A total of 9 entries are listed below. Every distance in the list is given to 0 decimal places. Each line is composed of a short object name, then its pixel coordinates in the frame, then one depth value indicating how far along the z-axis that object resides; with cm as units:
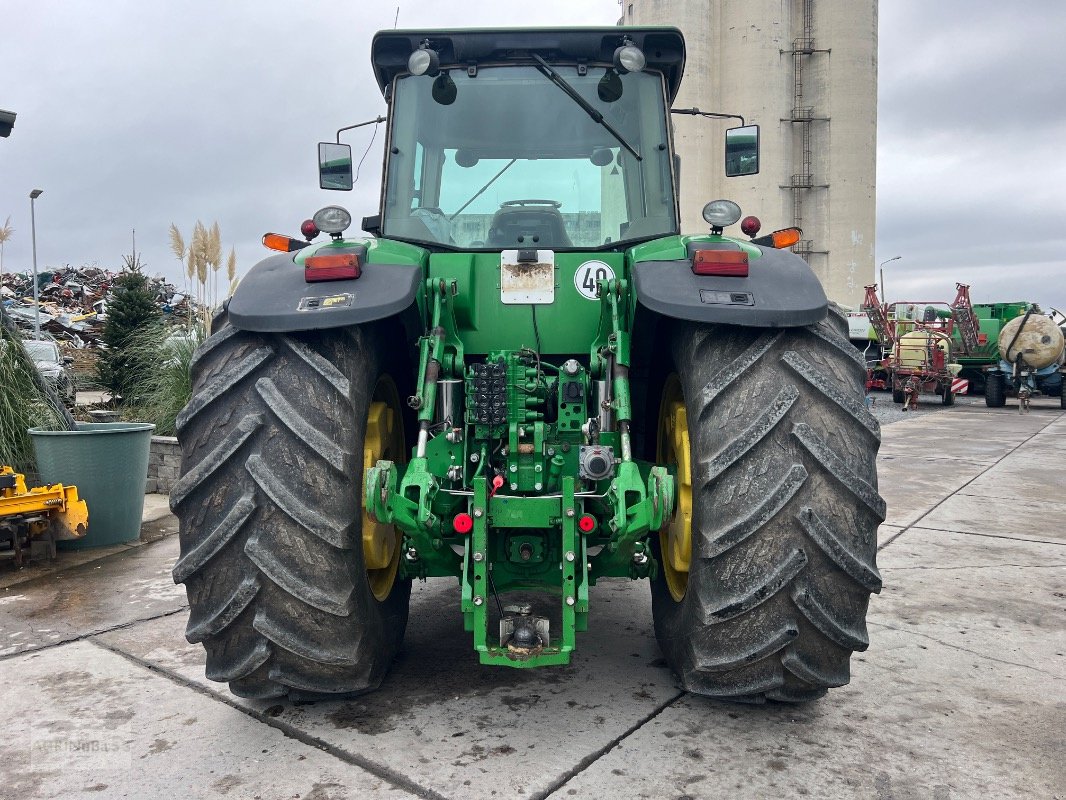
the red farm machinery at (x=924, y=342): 1969
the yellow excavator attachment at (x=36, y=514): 527
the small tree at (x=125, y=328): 1028
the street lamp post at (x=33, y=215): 1620
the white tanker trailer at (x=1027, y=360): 1900
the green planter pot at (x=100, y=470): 577
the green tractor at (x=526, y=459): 261
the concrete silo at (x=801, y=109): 3328
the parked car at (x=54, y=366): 742
